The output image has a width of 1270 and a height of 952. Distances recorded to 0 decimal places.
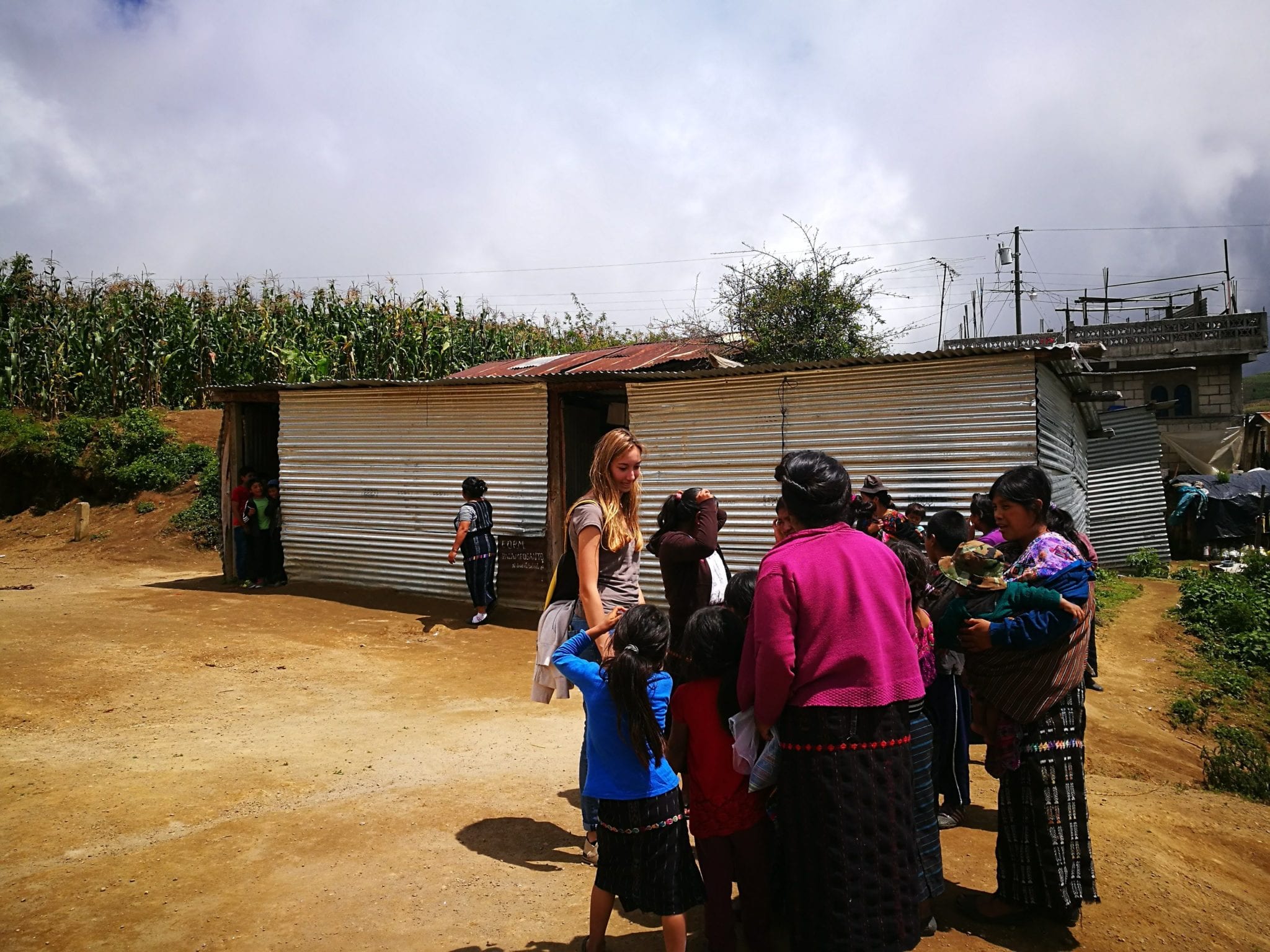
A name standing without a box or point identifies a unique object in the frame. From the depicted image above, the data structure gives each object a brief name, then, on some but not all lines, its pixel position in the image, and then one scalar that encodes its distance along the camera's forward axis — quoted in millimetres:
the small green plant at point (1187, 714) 6941
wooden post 16438
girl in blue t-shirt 2834
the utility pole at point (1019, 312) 33656
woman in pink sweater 2406
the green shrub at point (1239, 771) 5176
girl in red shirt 2787
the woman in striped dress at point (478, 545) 9273
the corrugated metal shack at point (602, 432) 8070
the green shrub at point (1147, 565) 14414
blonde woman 3490
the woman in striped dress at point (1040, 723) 3041
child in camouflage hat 2959
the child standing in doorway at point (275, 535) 11667
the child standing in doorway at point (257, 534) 11484
